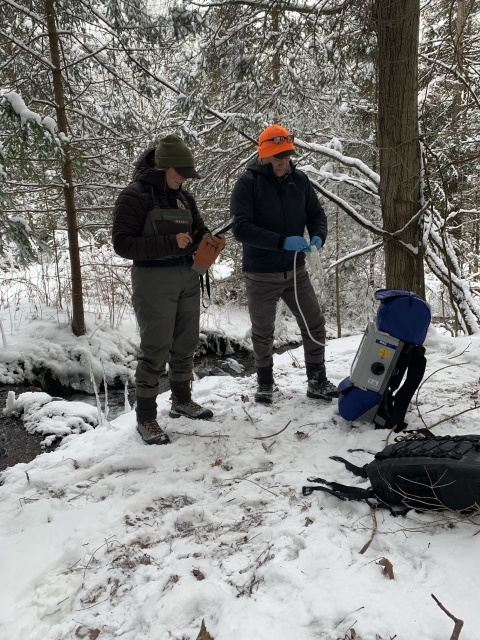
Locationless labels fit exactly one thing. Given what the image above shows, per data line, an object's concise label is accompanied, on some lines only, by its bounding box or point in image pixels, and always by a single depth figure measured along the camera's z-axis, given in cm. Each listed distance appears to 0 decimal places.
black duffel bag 175
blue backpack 273
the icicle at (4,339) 619
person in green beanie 273
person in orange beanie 304
